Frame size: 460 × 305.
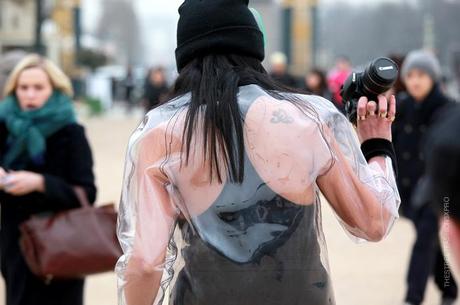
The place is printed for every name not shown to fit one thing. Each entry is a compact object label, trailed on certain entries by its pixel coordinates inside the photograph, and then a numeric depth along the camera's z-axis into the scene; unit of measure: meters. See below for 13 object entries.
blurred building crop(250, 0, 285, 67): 48.17
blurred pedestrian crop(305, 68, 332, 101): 15.16
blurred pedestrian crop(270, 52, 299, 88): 17.39
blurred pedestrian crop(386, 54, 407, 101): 7.97
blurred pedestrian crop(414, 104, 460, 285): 1.48
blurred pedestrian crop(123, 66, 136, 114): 40.05
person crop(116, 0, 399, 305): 2.72
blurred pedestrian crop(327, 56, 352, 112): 16.67
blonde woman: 4.89
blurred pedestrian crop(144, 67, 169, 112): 23.22
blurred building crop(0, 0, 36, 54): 57.84
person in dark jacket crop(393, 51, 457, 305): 7.22
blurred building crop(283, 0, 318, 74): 38.81
